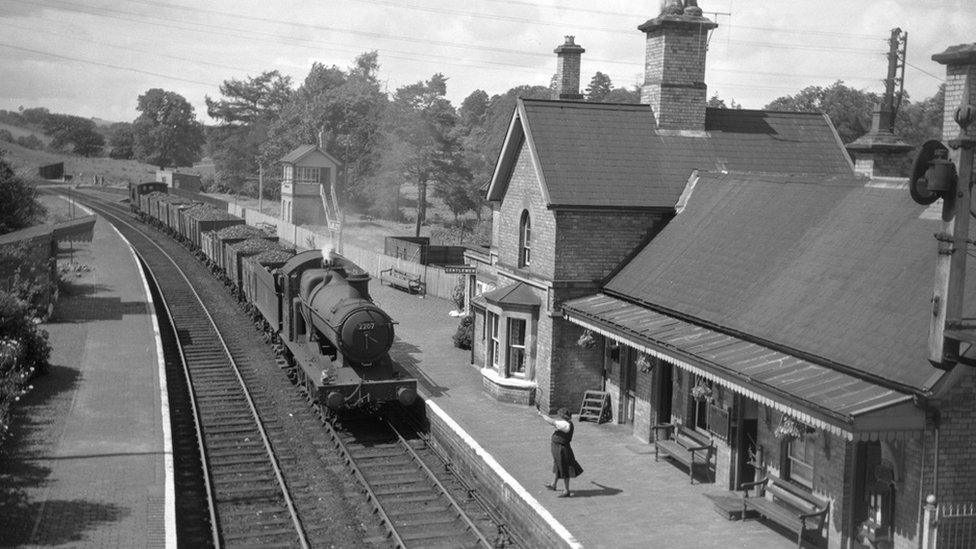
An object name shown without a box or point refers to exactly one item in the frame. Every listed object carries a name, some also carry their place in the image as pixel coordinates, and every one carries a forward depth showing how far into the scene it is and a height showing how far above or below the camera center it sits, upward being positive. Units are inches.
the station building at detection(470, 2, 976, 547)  473.4 -57.4
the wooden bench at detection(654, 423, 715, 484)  633.0 -167.8
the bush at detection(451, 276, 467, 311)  1282.0 -130.3
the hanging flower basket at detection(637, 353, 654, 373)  701.3 -118.4
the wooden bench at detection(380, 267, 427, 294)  1477.6 -133.4
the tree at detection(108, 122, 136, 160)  5083.7 +244.8
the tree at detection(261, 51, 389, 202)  2962.6 +218.6
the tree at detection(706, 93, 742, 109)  3050.7 +372.4
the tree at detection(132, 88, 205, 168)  4756.4 +310.4
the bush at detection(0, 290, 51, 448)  771.2 -142.4
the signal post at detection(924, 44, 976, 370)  442.6 -7.7
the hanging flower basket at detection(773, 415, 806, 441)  514.0 -120.5
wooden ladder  784.3 -171.4
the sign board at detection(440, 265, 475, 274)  1125.7 -88.7
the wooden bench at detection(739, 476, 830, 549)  509.0 -169.4
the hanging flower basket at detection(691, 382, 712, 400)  624.4 -122.7
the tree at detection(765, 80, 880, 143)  2593.5 +325.0
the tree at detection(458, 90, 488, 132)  5949.8 +657.1
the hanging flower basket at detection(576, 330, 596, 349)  774.5 -112.5
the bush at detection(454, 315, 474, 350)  1063.0 -154.6
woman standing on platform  592.4 -159.3
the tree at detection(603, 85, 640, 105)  3799.2 +476.5
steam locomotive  731.4 -117.3
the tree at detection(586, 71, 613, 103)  4018.2 +536.2
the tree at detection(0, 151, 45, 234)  1582.2 -31.4
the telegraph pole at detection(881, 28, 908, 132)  1054.4 +179.3
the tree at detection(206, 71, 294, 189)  3791.8 +315.2
